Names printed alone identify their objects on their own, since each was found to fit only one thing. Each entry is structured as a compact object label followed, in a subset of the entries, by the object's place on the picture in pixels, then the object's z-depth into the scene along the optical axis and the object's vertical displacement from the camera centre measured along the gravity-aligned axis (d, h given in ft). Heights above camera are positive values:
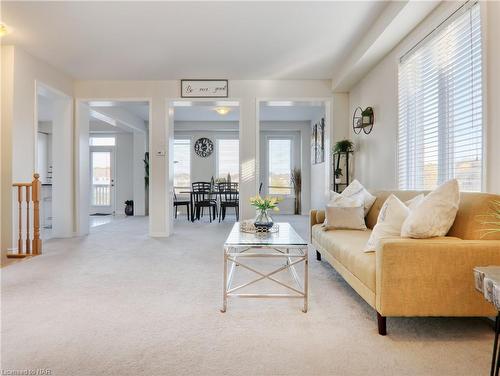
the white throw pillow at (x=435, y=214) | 6.22 -0.65
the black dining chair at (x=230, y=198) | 23.76 -1.36
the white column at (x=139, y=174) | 28.68 +0.66
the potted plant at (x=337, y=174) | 16.75 +0.45
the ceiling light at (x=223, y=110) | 21.67 +5.10
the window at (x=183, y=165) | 29.94 +1.58
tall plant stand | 17.05 +0.77
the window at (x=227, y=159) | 29.84 +2.13
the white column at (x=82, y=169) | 17.63 +0.68
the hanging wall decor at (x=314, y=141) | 26.09 +3.61
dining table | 23.71 -0.88
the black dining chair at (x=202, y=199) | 23.79 -1.43
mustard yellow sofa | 5.65 -1.71
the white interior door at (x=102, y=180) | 30.83 +0.08
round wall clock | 29.81 +3.12
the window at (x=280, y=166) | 29.60 +1.53
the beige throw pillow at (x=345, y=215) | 10.52 -1.14
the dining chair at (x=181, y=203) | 24.08 -1.69
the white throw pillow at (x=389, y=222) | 7.06 -0.91
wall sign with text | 17.42 +5.24
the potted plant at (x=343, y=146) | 15.90 +1.87
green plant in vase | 9.25 -0.92
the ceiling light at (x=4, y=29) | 11.21 +5.60
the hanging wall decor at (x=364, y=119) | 14.51 +3.05
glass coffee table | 7.19 -1.49
